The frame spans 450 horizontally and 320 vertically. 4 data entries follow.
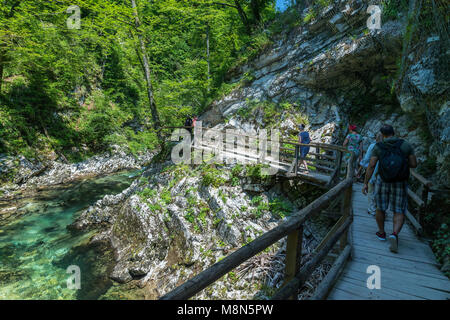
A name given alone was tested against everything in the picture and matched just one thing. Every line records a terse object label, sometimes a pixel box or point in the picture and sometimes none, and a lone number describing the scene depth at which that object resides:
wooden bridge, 1.92
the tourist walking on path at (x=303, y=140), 9.13
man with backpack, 3.90
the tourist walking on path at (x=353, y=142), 8.53
